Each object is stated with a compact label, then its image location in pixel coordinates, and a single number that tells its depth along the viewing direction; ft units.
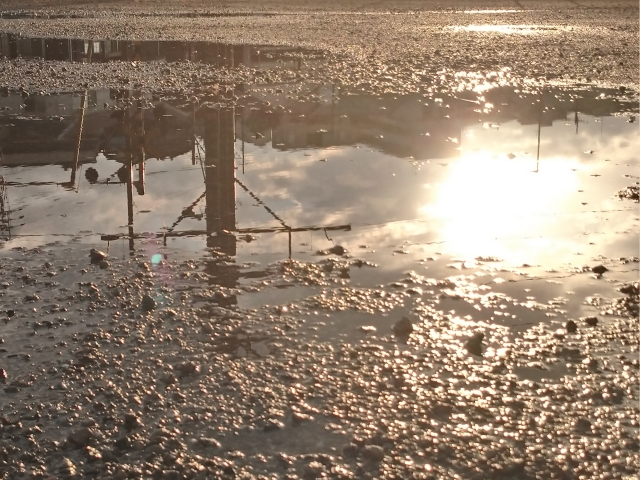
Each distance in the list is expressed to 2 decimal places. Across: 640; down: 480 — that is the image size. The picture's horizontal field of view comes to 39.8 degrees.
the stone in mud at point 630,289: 18.45
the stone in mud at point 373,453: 12.32
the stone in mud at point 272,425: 13.05
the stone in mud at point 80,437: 12.57
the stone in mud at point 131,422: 13.05
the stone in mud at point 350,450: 12.43
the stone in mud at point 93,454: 12.26
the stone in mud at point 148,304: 17.47
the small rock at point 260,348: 15.56
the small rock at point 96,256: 20.31
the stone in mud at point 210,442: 12.63
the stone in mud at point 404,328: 16.25
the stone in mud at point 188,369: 14.74
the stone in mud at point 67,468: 11.94
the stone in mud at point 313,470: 11.94
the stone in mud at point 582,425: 13.17
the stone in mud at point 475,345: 15.64
